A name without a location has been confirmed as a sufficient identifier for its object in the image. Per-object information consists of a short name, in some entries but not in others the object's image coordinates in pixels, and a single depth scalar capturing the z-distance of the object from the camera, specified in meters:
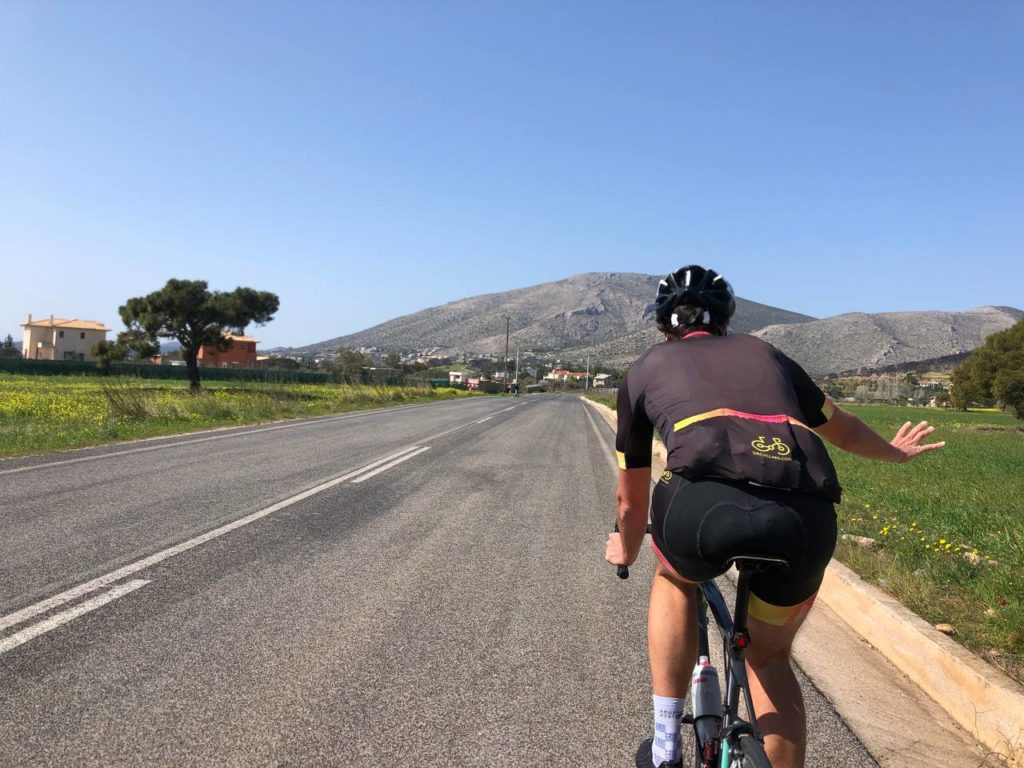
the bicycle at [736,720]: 2.05
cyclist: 2.12
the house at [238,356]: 103.12
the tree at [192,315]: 52.69
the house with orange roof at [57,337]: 109.88
